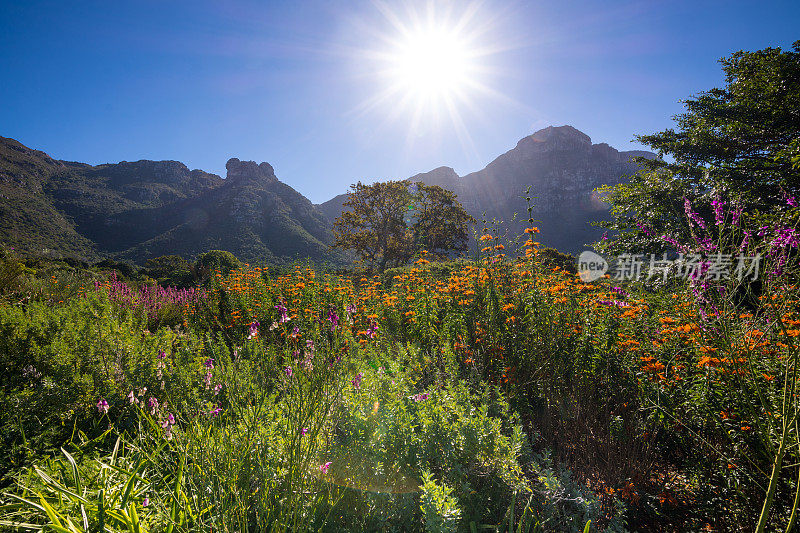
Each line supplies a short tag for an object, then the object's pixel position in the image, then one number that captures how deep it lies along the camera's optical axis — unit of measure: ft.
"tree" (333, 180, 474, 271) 63.26
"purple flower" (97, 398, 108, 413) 6.43
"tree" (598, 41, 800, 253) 27.40
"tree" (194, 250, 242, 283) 39.57
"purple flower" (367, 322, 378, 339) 9.77
